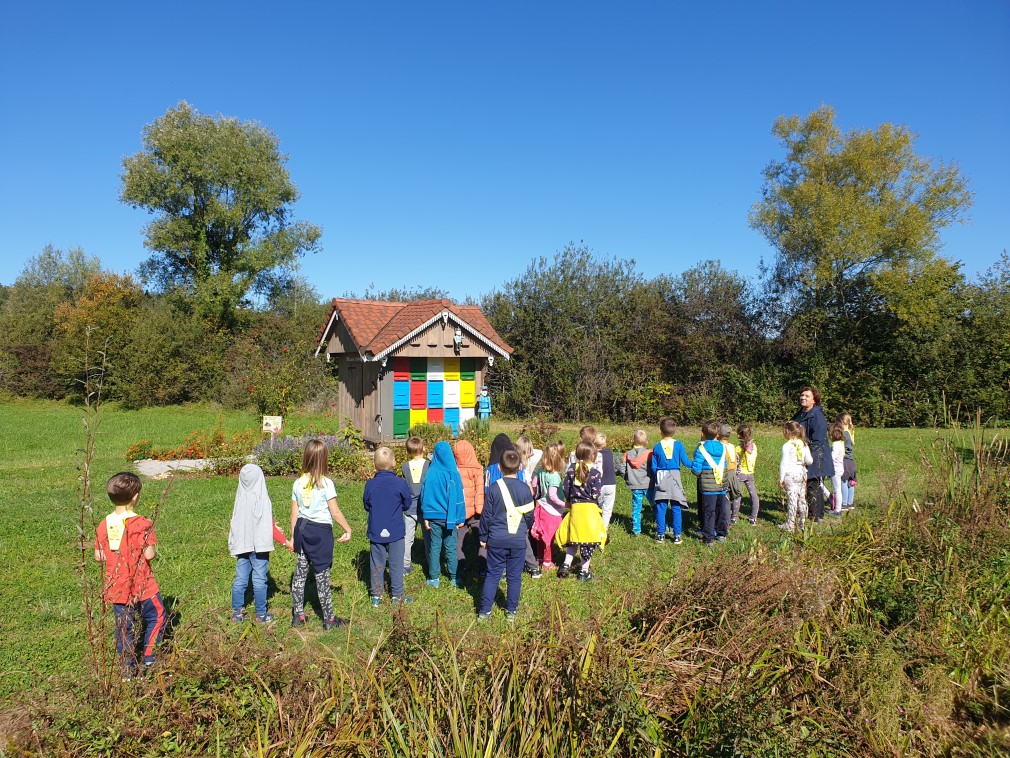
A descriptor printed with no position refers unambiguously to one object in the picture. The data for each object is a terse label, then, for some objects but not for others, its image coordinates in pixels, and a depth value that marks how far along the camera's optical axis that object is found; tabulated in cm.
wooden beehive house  1531
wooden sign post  1366
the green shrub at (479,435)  1350
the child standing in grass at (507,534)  566
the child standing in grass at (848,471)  952
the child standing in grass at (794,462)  812
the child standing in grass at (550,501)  708
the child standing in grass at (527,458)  761
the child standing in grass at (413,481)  665
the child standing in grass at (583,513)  654
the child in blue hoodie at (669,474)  801
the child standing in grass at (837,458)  922
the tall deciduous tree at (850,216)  2134
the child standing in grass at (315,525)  546
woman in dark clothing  860
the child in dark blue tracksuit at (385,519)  588
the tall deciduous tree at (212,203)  3244
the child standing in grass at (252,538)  535
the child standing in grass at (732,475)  831
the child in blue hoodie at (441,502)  643
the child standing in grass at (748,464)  906
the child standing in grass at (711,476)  784
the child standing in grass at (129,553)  428
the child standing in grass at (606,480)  787
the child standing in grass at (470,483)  705
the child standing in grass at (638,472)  841
